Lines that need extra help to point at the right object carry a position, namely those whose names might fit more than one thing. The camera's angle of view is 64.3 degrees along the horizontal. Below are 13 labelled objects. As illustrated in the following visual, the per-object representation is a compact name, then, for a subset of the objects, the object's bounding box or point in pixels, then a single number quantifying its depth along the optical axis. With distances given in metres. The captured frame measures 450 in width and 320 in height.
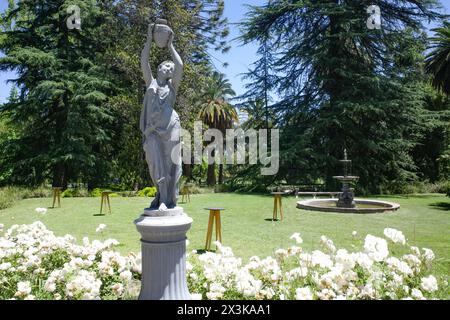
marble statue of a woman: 4.30
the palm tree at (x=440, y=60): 27.67
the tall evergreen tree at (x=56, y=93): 22.02
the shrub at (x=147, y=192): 19.70
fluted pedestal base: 4.00
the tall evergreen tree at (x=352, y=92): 21.38
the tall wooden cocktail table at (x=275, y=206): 11.27
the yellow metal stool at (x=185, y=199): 16.98
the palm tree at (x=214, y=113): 31.75
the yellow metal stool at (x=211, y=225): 7.37
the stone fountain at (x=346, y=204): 12.81
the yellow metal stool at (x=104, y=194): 13.05
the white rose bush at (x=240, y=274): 3.79
